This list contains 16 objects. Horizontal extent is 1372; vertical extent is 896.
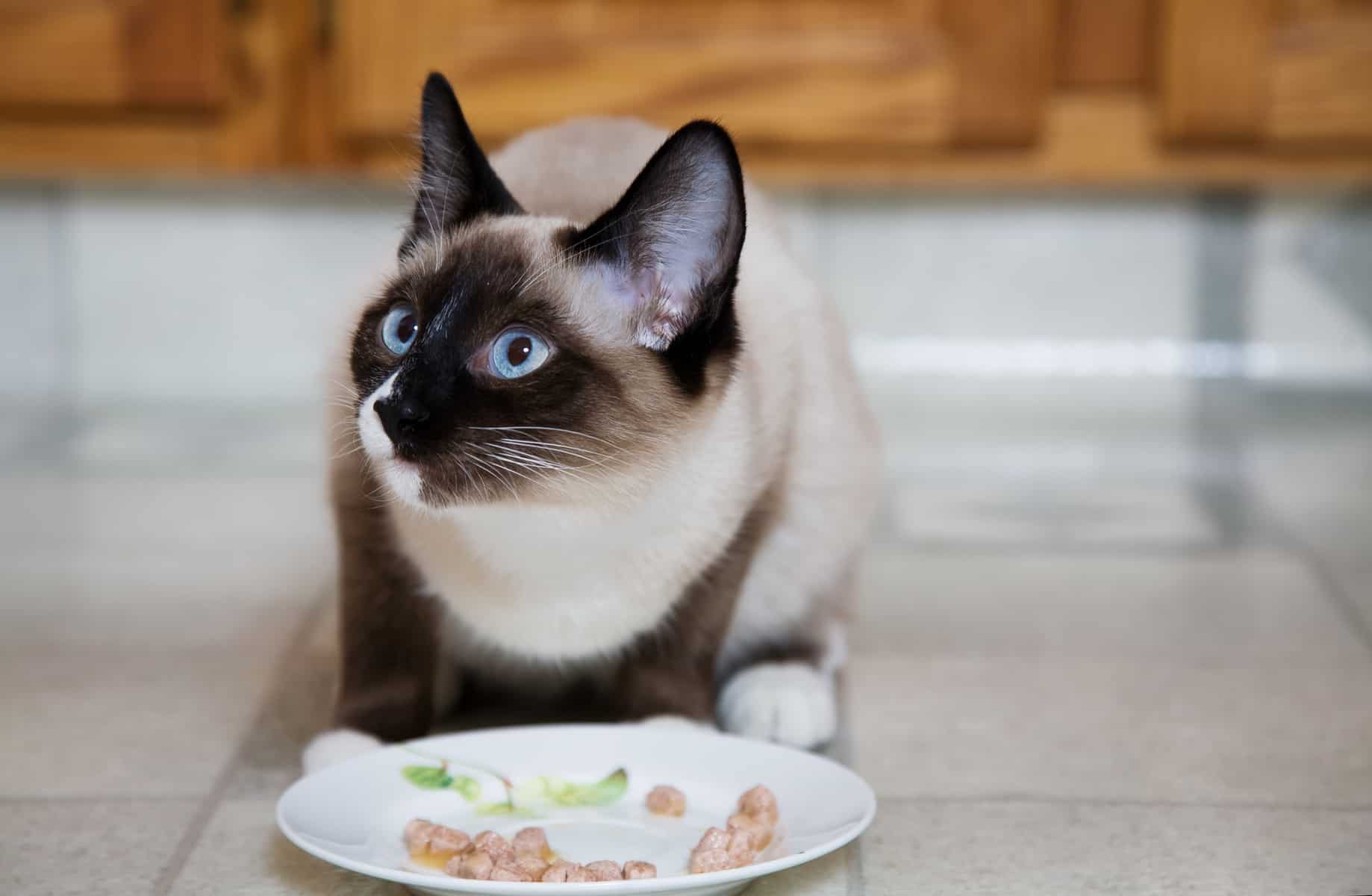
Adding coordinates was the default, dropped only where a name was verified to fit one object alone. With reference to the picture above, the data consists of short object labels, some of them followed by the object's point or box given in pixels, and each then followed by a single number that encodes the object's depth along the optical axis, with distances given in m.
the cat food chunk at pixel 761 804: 0.95
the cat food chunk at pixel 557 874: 0.90
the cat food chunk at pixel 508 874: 0.90
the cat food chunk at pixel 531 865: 0.91
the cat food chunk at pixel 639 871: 0.90
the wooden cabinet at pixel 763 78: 1.60
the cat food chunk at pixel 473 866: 0.91
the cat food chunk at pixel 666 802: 0.98
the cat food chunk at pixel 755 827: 0.94
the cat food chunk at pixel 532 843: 0.94
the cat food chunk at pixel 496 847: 0.92
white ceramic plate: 0.94
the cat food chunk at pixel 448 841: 0.93
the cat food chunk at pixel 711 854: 0.92
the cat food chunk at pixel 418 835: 0.94
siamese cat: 0.95
